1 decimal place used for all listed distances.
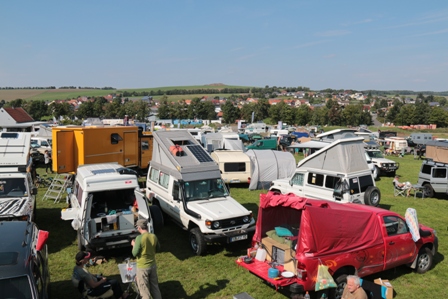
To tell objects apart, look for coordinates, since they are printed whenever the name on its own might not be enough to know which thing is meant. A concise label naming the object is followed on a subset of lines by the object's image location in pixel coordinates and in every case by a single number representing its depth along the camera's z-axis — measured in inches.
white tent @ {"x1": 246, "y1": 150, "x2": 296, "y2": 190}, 759.7
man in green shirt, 266.7
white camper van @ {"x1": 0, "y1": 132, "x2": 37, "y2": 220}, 397.2
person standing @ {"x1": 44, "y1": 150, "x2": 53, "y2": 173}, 903.7
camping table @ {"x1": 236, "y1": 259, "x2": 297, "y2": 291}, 271.6
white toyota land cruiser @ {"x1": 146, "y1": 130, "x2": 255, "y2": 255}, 390.9
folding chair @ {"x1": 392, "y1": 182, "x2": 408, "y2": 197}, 735.7
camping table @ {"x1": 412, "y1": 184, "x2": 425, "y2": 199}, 717.9
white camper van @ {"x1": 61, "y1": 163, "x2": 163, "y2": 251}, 364.2
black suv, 195.6
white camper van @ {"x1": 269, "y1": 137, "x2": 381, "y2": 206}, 536.4
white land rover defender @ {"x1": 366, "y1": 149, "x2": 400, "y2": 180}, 949.5
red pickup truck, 270.7
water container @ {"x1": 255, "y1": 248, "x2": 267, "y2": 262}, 315.3
